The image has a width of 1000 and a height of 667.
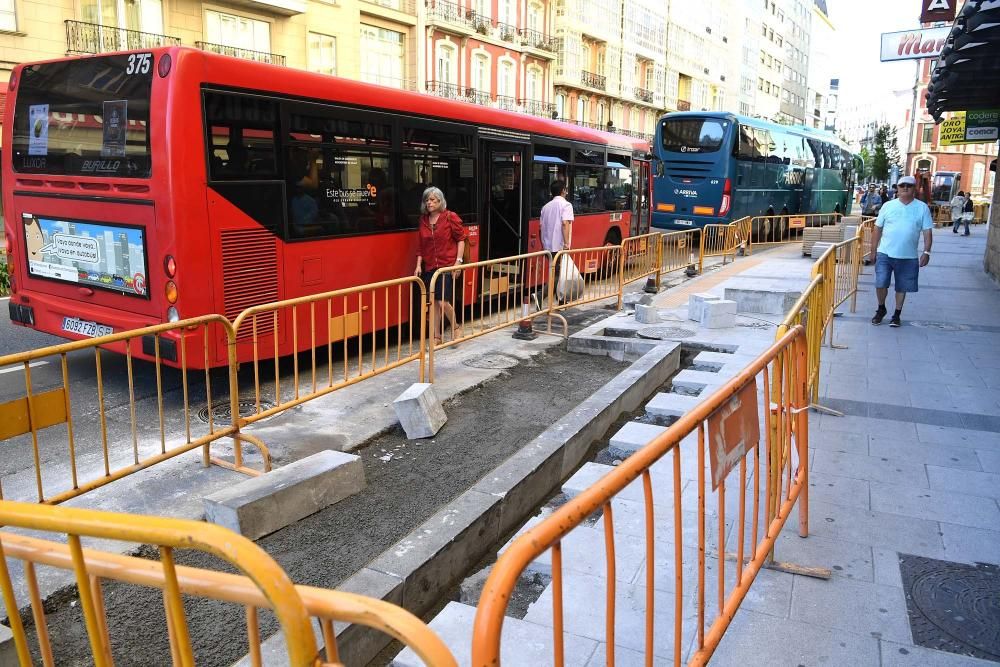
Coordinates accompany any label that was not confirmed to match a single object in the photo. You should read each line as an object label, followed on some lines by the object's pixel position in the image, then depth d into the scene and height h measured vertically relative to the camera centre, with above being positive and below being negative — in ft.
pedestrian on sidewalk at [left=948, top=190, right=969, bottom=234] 102.22 -0.62
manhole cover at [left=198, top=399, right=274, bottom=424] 20.54 -5.78
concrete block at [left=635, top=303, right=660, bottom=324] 32.24 -4.70
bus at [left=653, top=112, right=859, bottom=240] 68.39 +3.17
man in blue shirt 30.14 -1.31
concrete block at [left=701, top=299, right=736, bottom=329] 31.60 -4.60
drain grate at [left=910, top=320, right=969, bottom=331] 32.32 -5.20
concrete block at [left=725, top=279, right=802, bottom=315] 34.86 -4.39
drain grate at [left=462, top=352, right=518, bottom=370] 26.84 -5.64
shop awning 25.45 +6.24
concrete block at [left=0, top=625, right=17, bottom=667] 9.29 -5.45
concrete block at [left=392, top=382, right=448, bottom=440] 19.60 -5.40
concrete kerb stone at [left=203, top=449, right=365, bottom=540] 13.64 -5.51
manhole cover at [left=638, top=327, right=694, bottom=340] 29.81 -5.11
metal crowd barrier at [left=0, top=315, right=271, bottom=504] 12.96 -5.61
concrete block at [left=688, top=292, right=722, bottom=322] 32.80 -4.35
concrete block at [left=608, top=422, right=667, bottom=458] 18.10 -5.61
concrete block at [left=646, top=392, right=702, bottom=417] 20.81 -5.56
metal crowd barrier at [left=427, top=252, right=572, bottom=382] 25.20 -3.63
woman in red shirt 27.02 -1.16
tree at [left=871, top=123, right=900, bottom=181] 188.34 +11.32
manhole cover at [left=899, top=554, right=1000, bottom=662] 10.20 -5.77
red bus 20.48 +0.49
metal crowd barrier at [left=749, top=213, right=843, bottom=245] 76.69 -2.43
